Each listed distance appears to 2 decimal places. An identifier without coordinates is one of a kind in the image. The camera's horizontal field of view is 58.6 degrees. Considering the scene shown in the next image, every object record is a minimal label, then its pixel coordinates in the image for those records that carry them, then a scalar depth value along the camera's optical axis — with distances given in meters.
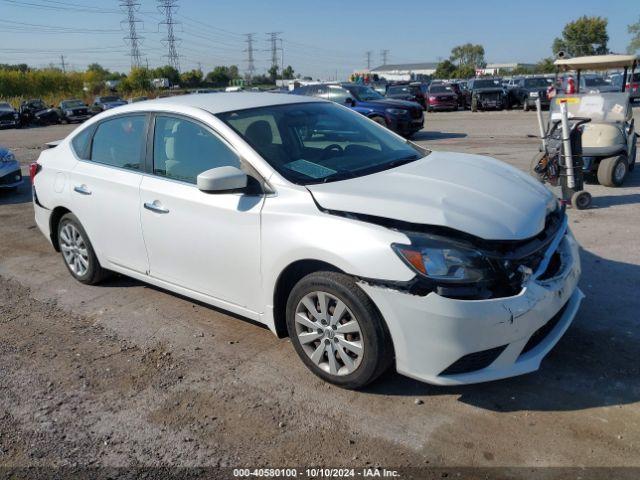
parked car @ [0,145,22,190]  10.11
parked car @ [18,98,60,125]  36.16
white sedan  3.00
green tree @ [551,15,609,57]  71.25
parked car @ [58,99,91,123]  36.47
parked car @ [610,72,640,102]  27.75
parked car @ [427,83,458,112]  29.80
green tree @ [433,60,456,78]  100.09
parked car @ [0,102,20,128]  34.05
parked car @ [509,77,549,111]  26.70
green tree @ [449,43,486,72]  129.62
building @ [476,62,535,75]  96.70
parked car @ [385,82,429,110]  28.09
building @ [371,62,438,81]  131.75
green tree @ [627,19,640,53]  65.56
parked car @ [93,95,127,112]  37.32
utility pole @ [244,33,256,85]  90.50
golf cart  8.40
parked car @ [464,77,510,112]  28.05
